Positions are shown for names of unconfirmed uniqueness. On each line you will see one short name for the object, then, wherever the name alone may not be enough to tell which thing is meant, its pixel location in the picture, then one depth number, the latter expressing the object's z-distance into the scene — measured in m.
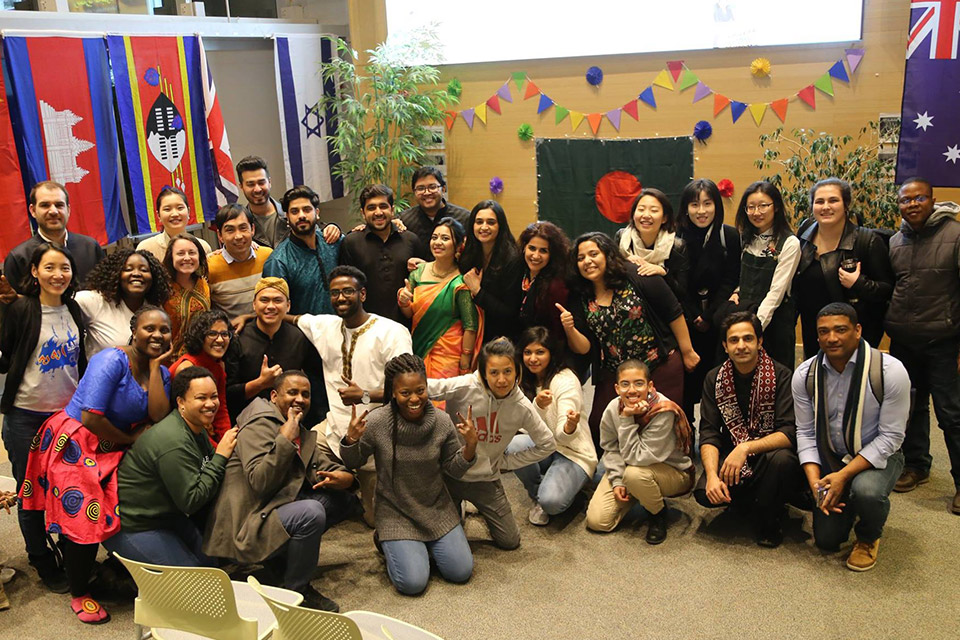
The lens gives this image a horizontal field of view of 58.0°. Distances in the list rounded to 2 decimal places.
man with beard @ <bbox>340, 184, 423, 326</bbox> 4.39
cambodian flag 4.91
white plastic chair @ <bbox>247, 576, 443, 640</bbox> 2.29
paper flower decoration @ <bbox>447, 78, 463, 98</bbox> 7.04
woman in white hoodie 3.84
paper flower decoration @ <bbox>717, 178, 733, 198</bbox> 6.32
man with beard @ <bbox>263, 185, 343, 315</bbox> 4.19
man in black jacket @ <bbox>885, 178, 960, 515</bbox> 3.98
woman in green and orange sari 4.15
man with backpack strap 3.55
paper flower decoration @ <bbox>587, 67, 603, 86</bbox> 6.53
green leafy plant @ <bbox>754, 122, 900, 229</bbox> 5.59
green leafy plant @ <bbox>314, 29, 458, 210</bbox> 6.82
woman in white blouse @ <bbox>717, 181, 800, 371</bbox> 4.13
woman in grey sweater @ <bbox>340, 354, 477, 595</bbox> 3.53
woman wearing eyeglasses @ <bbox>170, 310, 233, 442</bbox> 3.62
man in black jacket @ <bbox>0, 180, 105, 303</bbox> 3.70
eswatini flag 5.59
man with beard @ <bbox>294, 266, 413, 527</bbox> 3.86
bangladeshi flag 6.51
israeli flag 6.99
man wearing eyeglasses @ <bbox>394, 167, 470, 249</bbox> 4.74
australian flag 4.59
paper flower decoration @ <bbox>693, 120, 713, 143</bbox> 6.30
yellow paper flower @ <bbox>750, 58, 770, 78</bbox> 6.03
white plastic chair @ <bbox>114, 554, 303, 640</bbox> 2.54
